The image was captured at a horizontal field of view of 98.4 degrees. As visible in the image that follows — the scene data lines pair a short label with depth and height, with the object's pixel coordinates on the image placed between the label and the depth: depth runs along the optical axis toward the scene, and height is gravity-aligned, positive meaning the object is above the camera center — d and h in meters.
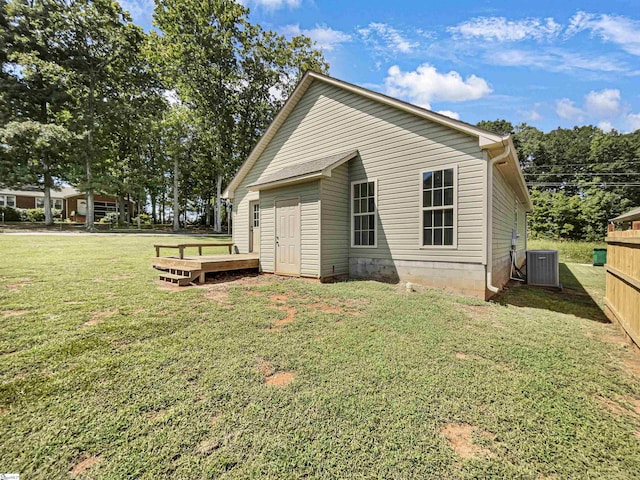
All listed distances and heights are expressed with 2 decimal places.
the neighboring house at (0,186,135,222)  31.31 +3.41
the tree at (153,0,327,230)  20.67 +13.01
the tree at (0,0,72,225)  19.12 +10.42
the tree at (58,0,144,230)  20.95 +13.65
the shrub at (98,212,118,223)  29.42 +1.33
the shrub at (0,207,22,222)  24.39 +1.45
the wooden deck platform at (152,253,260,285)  7.04 -1.00
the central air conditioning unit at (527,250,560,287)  8.45 -1.22
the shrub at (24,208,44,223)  26.77 +1.46
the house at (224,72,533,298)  6.14 +0.89
